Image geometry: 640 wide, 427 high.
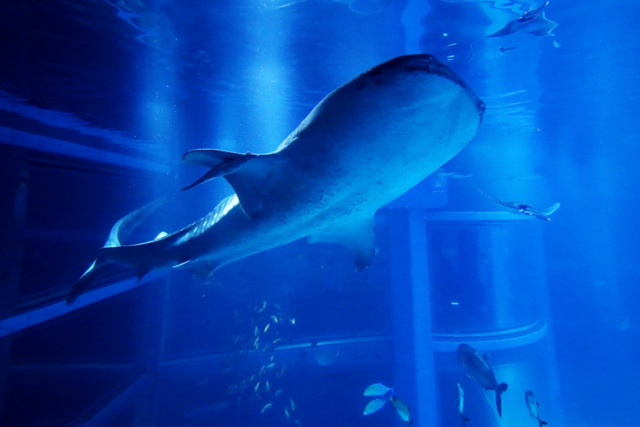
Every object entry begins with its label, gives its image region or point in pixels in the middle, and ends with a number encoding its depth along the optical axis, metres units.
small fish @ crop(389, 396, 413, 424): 6.14
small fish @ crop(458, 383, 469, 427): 6.75
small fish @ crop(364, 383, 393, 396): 6.81
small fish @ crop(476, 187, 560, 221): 7.27
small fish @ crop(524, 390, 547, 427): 7.18
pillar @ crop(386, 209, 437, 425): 9.56
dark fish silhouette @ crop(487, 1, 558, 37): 6.81
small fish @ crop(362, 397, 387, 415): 6.98
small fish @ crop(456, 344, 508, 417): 6.75
